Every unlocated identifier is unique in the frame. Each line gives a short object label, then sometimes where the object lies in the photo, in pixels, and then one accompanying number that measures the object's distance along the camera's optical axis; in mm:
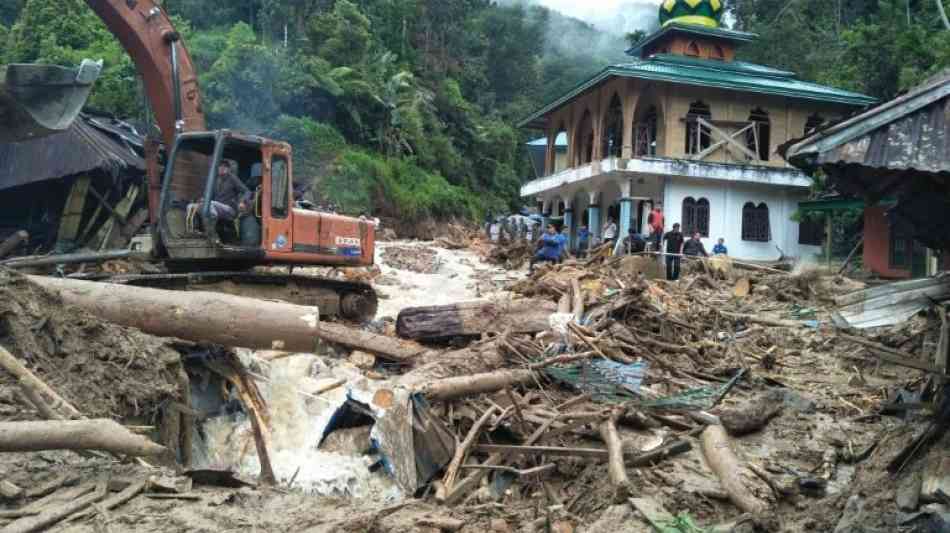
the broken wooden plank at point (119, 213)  16609
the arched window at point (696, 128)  26594
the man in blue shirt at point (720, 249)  23217
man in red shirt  21559
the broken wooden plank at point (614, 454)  6891
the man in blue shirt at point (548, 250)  19734
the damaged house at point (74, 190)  16078
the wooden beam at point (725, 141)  26219
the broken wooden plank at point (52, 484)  4930
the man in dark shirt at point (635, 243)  21095
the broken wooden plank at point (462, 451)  7242
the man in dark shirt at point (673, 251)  19000
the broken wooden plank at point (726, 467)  6707
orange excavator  10695
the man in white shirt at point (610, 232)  25188
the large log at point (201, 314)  7781
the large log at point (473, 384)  8352
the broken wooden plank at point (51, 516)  4492
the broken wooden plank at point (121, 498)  4807
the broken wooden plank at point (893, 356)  6899
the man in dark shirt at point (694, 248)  20172
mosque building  25562
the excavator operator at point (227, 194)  10586
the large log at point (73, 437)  4840
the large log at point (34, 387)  5496
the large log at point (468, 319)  11391
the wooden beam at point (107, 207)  16773
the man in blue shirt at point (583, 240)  27594
